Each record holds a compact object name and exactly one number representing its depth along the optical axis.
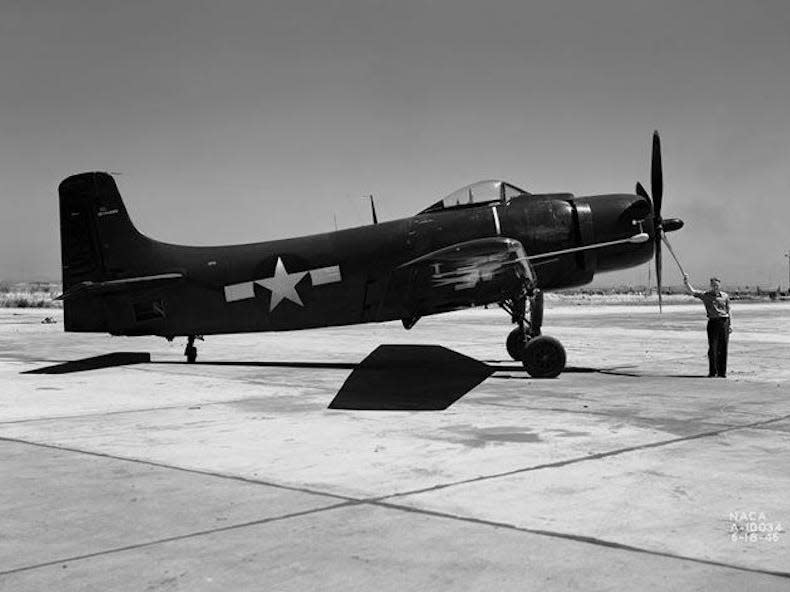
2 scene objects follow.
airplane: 14.66
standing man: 14.04
